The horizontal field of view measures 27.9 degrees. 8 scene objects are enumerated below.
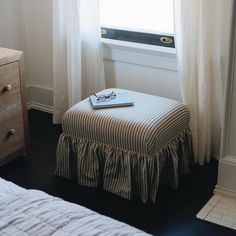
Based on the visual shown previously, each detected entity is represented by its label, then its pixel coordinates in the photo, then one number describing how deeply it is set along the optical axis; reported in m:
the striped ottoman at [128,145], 2.32
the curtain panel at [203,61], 2.50
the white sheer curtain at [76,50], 2.99
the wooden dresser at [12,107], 2.56
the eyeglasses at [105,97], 2.59
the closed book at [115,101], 2.51
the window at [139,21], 2.86
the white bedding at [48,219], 1.16
